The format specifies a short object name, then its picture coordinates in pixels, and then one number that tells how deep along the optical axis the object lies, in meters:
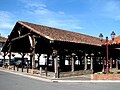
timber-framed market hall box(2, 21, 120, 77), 12.21
